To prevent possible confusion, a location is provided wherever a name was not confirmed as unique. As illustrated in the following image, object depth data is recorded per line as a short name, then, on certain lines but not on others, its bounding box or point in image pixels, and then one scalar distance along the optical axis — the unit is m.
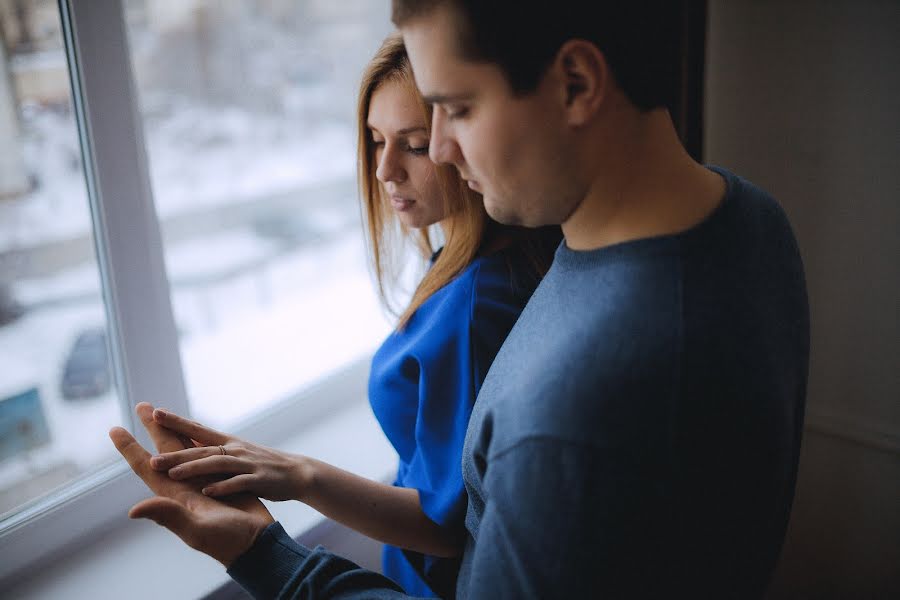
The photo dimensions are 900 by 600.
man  0.55
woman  0.89
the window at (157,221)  1.07
